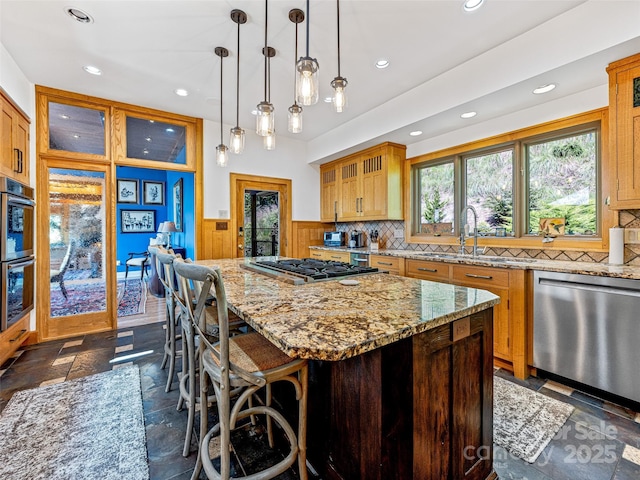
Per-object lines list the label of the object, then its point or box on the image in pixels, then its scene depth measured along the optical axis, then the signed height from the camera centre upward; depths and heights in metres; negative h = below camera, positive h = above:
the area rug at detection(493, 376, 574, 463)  1.62 -1.16
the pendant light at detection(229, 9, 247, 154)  2.41 +0.85
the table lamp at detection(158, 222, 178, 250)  5.31 +0.22
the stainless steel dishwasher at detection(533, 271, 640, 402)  1.89 -0.67
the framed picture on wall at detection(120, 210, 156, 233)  7.07 +0.47
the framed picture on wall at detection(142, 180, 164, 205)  7.10 +1.19
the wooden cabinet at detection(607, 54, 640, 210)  2.00 +0.77
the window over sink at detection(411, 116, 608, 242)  2.63 +0.58
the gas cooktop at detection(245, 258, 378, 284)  1.80 -0.22
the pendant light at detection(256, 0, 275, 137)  1.94 +0.84
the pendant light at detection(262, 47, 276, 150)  2.23 +0.80
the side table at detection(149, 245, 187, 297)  4.25 -0.69
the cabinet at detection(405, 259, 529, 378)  2.36 -0.61
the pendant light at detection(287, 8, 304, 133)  2.01 +0.89
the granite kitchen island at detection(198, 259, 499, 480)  0.95 -0.53
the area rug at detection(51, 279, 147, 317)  3.28 -0.70
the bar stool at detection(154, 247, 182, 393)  1.78 -0.49
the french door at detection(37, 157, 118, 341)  3.20 -0.12
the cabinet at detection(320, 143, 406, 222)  4.00 +0.82
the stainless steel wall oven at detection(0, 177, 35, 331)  2.32 -0.10
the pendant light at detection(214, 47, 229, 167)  2.54 +0.83
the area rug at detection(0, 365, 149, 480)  1.44 -1.14
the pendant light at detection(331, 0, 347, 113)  1.73 +0.90
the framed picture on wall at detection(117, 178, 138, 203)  6.80 +1.19
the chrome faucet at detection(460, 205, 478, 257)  3.17 +0.11
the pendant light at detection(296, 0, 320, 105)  1.57 +0.89
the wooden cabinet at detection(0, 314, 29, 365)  2.53 -0.92
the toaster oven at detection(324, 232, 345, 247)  4.94 -0.01
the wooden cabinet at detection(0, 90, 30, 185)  2.47 +0.92
